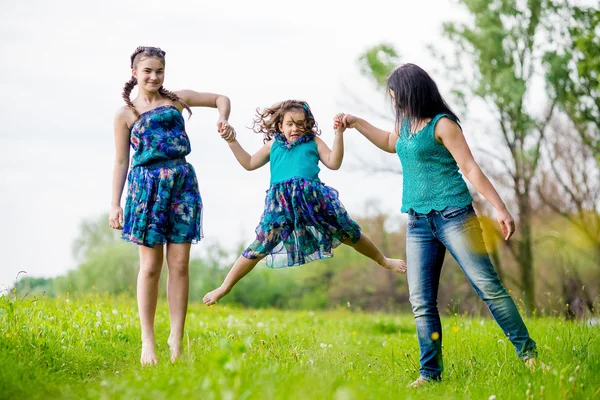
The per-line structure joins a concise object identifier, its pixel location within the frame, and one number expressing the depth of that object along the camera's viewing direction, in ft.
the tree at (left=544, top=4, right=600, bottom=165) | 53.83
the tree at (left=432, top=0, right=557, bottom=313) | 56.44
